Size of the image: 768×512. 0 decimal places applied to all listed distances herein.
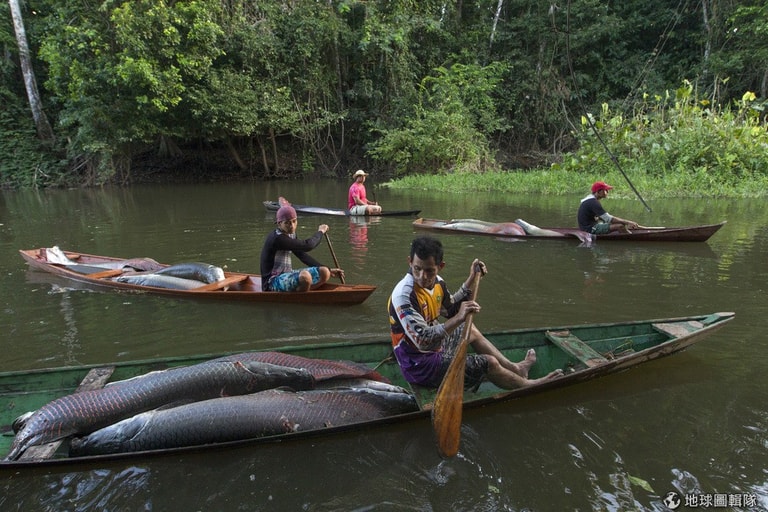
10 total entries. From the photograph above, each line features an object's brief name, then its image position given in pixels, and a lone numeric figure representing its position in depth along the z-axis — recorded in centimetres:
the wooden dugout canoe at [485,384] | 344
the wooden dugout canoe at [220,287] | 616
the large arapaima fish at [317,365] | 386
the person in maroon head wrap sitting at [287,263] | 606
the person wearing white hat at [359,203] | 1213
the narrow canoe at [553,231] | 884
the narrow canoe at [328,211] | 1207
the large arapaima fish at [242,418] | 321
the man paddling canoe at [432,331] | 348
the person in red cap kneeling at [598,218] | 912
